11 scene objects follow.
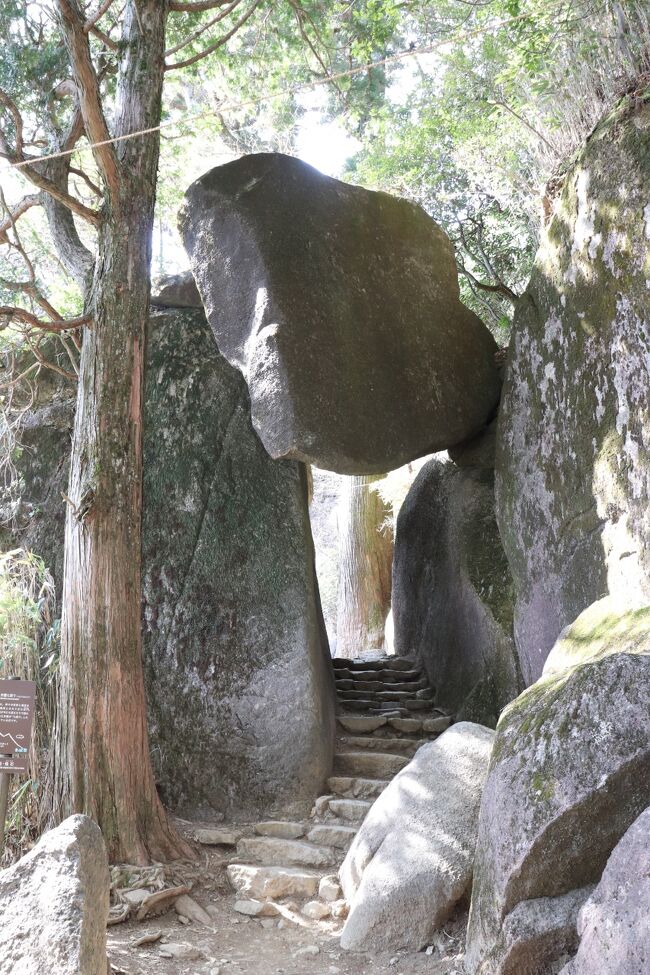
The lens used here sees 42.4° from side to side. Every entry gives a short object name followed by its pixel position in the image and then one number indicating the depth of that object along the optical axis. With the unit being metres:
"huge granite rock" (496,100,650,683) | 5.04
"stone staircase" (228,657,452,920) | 4.93
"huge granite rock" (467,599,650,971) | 2.91
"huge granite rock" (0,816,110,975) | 2.91
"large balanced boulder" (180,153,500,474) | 5.95
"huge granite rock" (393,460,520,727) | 6.70
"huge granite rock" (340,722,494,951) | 3.92
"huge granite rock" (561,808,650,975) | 2.28
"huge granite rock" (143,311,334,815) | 6.06
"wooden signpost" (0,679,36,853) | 3.98
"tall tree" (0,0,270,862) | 4.84
